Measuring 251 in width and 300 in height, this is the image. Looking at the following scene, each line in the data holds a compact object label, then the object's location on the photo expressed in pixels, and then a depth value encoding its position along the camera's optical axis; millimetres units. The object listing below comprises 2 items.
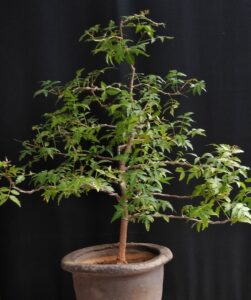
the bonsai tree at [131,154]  1451
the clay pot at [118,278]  1496
